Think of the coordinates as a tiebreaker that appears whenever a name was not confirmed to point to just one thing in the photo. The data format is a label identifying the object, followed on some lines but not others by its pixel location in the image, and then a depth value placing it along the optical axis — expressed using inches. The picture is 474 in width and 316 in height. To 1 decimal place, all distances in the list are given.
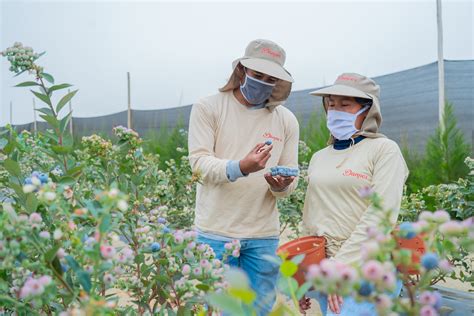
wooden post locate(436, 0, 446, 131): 260.8
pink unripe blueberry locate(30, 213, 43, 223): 31.2
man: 83.3
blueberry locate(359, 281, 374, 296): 22.5
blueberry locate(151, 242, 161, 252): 45.5
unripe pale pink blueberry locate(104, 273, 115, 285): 36.4
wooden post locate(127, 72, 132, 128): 439.8
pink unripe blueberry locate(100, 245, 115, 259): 28.3
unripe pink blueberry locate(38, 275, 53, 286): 27.8
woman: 71.1
